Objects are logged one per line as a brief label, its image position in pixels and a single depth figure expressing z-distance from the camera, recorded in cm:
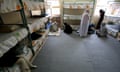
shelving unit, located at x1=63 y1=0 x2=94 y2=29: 421
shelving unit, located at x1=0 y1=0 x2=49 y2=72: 121
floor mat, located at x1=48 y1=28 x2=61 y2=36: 386
